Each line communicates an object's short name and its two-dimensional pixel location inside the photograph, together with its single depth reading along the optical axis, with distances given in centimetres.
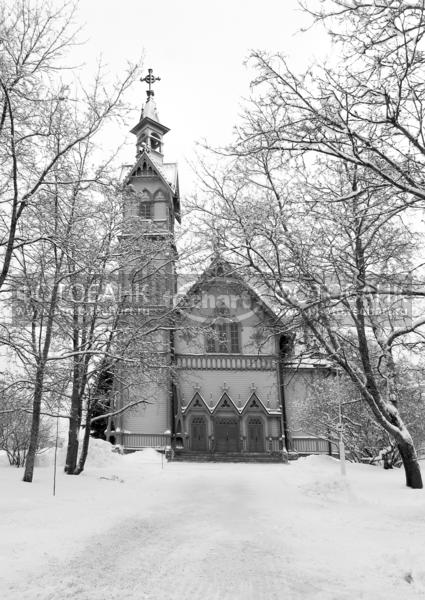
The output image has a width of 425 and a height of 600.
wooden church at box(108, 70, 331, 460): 3062
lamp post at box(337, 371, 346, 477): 1637
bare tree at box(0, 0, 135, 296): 910
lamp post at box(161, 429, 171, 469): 3027
